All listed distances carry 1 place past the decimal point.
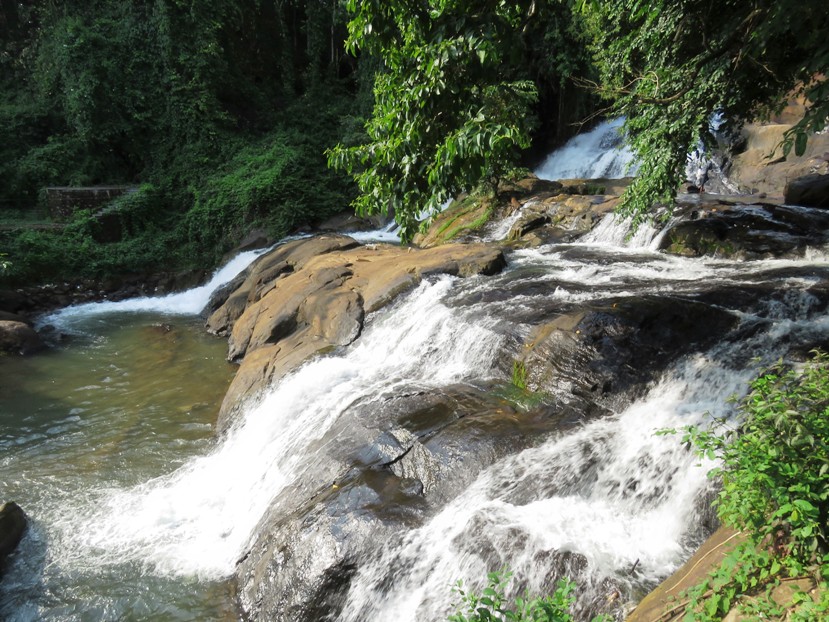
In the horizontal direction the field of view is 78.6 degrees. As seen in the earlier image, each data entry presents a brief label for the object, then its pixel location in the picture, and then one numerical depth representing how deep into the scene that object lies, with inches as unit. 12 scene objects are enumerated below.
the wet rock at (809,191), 368.8
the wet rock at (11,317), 436.3
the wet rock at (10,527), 203.1
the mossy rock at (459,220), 484.7
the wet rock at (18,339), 406.0
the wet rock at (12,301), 489.7
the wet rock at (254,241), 619.5
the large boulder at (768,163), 475.2
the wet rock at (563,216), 410.0
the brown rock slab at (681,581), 105.4
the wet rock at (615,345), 198.2
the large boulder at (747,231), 305.1
